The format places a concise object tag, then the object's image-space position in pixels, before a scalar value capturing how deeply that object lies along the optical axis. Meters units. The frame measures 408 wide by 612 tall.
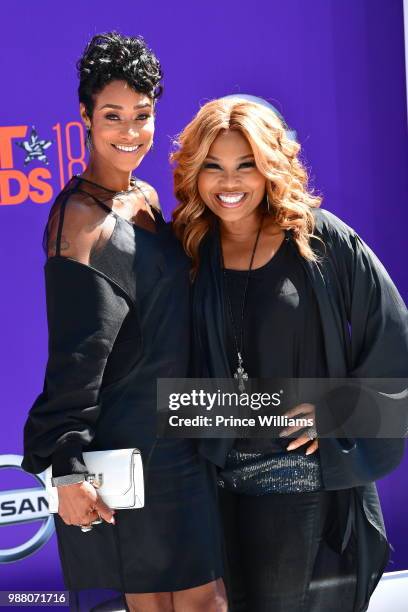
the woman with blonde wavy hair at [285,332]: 2.24
